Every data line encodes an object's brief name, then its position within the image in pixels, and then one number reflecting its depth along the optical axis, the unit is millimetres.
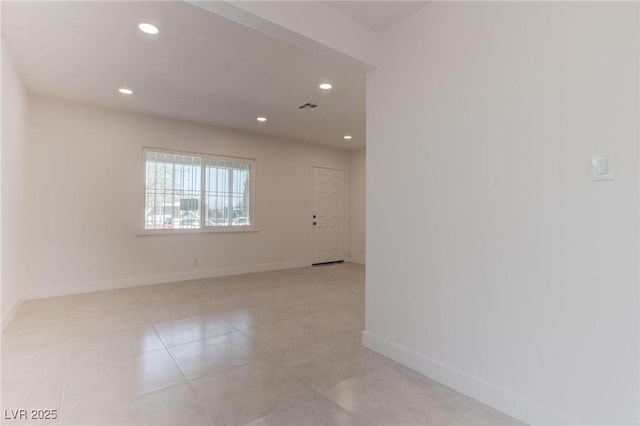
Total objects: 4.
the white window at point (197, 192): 5031
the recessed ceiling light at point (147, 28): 2531
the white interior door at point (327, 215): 7012
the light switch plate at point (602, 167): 1474
